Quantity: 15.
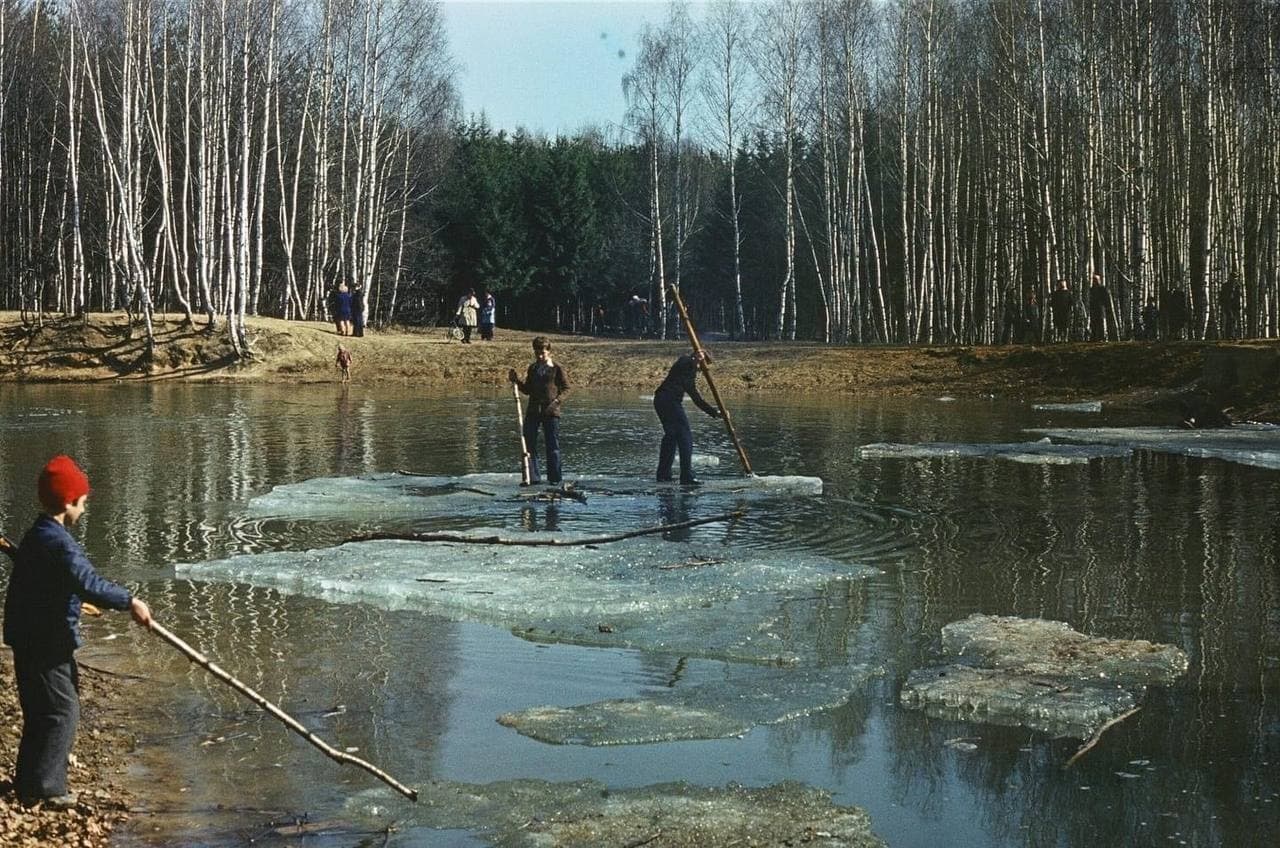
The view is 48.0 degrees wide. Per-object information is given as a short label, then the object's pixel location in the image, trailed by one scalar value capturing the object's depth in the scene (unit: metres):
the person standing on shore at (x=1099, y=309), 36.91
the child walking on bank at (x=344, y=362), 38.59
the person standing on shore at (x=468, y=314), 45.66
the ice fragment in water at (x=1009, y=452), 20.59
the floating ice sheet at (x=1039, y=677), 7.46
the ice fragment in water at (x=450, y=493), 14.98
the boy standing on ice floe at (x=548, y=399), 17.08
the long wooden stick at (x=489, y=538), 12.22
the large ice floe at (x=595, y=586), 9.44
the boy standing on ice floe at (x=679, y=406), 16.53
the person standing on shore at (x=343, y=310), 42.88
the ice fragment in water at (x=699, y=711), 7.20
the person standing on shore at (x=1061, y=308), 37.44
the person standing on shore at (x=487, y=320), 47.50
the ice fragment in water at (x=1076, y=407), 31.43
